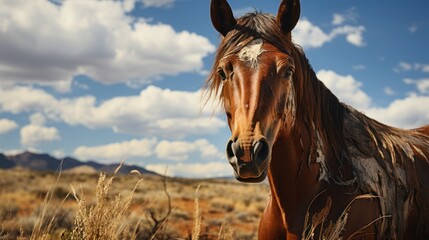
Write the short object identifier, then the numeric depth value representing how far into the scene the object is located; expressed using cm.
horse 277
